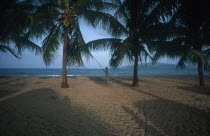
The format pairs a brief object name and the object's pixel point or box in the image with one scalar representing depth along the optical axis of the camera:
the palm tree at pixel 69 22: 5.89
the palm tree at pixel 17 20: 4.15
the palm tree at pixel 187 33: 5.04
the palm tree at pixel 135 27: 6.11
